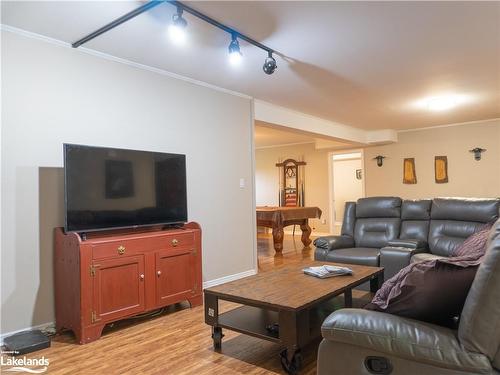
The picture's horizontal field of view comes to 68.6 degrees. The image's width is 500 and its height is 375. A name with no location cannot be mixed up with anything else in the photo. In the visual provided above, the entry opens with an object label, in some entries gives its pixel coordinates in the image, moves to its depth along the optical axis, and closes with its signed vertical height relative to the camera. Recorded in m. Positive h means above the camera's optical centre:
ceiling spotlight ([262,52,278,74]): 3.23 +1.14
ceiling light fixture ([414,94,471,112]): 5.11 +1.28
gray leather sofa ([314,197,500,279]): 3.65 -0.44
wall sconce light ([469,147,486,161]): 7.01 +0.69
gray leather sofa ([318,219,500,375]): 1.29 -0.58
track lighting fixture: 2.39 +1.24
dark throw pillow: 1.42 -0.42
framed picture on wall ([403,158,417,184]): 7.78 +0.38
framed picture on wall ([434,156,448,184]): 7.41 +0.40
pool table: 6.46 -0.47
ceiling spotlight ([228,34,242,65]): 2.84 +1.14
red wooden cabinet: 2.67 -0.62
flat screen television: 2.79 +0.08
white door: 9.94 +0.31
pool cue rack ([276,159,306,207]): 9.38 +0.27
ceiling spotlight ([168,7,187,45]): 2.39 +1.13
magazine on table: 2.72 -0.60
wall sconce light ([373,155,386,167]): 8.23 +0.71
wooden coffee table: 2.12 -0.67
